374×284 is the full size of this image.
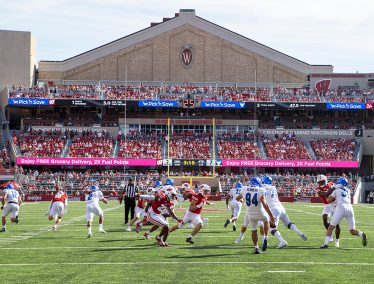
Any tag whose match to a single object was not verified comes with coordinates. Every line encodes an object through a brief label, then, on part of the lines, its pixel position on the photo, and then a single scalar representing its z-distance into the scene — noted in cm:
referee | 2978
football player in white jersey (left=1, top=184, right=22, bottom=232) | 2720
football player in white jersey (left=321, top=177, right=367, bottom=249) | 1967
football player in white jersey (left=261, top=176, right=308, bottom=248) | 2091
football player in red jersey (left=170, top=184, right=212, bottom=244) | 2172
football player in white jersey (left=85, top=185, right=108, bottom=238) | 2488
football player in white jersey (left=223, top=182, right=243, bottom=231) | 2706
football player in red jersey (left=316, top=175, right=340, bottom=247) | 2055
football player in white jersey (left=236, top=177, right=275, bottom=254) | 1864
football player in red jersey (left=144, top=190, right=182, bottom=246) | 2066
